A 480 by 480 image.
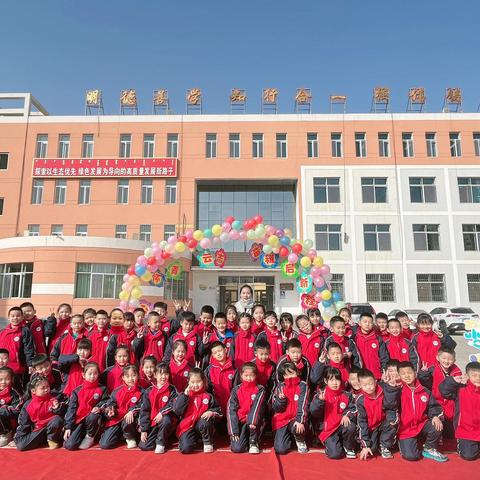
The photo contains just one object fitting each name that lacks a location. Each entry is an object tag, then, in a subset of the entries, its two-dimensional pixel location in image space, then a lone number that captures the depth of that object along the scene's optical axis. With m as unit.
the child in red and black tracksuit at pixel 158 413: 3.65
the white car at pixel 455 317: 14.63
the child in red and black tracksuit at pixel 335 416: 3.52
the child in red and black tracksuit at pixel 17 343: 4.66
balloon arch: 10.10
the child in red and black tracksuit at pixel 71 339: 4.75
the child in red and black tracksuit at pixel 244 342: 4.71
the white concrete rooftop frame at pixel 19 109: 21.41
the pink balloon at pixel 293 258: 10.23
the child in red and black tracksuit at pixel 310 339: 4.69
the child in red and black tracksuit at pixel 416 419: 3.48
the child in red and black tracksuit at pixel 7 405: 3.83
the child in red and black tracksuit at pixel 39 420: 3.67
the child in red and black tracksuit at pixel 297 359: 4.09
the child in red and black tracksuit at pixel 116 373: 4.15
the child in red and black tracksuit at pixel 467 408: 3.46
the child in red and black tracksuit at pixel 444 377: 3.89
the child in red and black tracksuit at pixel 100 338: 4.79
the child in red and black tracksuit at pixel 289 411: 3.63
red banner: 20.70
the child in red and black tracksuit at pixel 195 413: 3.63
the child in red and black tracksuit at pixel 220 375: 4.11
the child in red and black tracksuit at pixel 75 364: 4.20
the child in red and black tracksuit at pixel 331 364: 3.96
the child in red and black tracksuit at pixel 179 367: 4.21
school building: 19.66
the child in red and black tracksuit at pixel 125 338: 4.73
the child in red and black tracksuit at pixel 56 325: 5.14
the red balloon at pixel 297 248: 10.18
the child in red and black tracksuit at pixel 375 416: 3.52
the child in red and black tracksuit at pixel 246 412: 3.64
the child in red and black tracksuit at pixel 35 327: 4.98
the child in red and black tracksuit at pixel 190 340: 4.66
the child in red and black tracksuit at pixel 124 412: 3.70
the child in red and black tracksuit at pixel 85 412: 3.67
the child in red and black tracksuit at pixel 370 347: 4.71
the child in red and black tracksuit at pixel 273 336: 4.72
